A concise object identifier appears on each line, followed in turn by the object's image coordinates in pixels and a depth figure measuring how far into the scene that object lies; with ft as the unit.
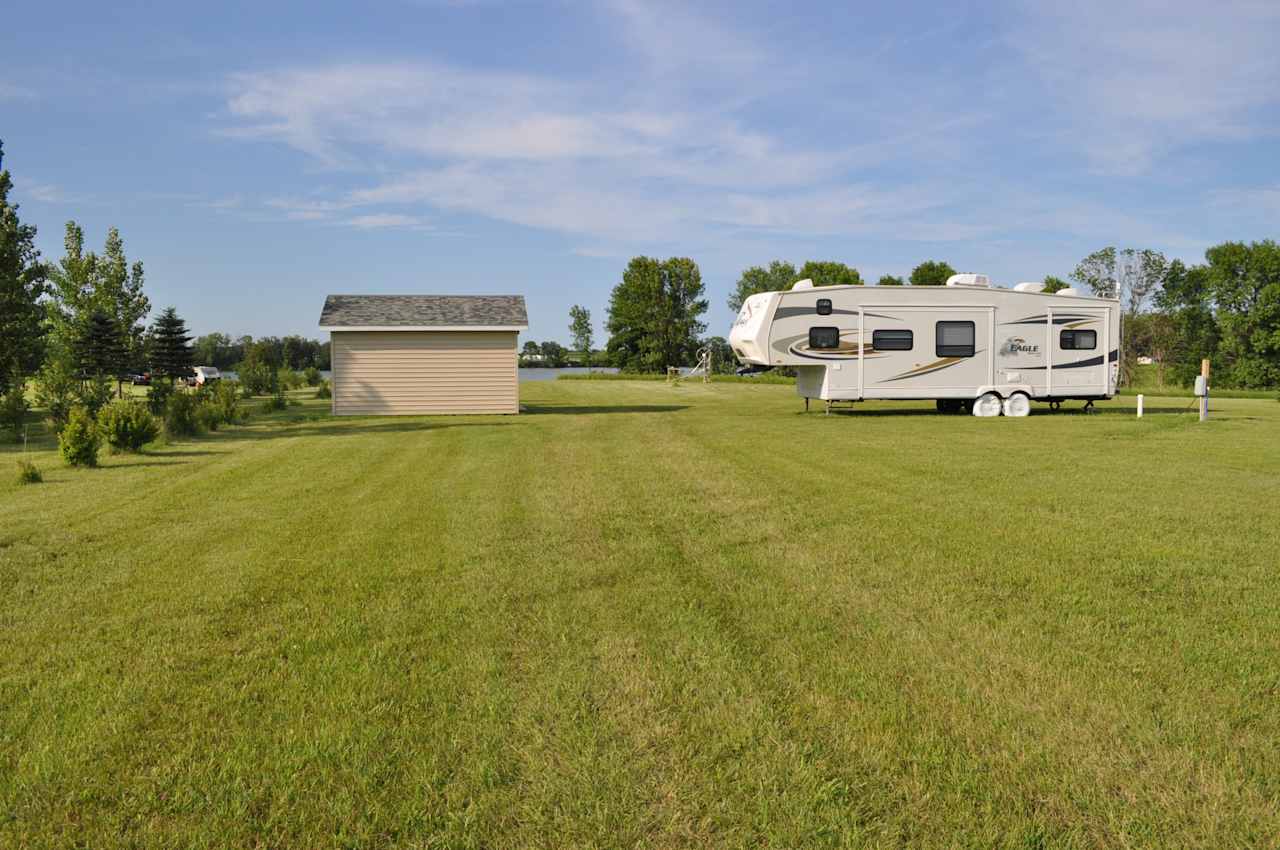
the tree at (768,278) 266.36
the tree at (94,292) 100.48
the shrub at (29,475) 34.04
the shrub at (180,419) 53.31
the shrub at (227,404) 63.50
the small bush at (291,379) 124.47
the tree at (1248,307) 168.14
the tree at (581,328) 336.70
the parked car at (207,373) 165.78
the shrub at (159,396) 67.79
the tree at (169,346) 110.32
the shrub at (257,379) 111.55
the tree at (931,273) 190.29
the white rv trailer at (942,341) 66.74
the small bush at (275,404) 77.82
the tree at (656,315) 234.58
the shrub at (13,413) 55.67
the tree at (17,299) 66.64
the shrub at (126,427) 42.55
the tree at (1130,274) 191.72
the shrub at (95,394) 62.39
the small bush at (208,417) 56.90
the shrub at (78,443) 38.45
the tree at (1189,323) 181.88
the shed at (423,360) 75.77
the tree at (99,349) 76.54
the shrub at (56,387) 64.17
